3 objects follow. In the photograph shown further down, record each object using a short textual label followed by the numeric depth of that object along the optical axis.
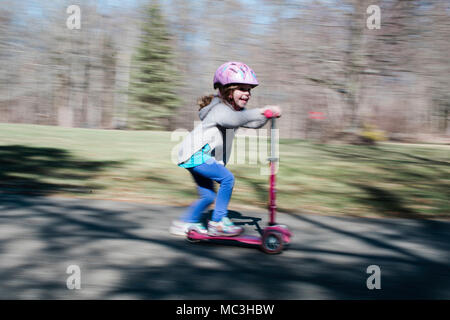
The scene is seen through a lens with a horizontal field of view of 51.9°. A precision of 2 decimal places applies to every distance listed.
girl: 4.18
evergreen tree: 23.14
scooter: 4.01
